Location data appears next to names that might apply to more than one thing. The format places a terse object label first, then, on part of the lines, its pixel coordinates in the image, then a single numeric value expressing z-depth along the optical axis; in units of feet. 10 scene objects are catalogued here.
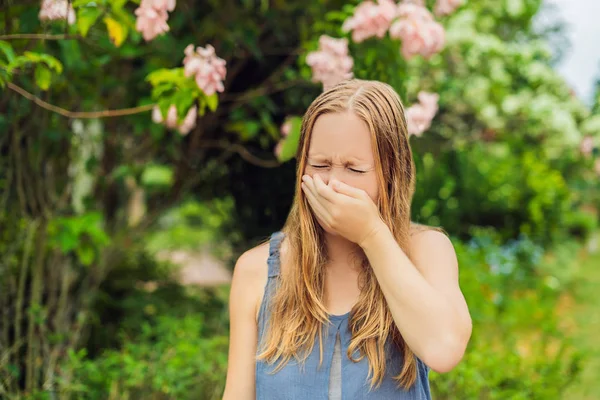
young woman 4.30
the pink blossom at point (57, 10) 7.09
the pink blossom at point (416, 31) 7.86
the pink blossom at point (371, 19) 7.86
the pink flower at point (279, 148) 9.17
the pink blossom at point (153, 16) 6.81
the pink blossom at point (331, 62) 8.08
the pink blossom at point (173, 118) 7.92
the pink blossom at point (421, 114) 7.58
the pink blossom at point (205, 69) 7.06
